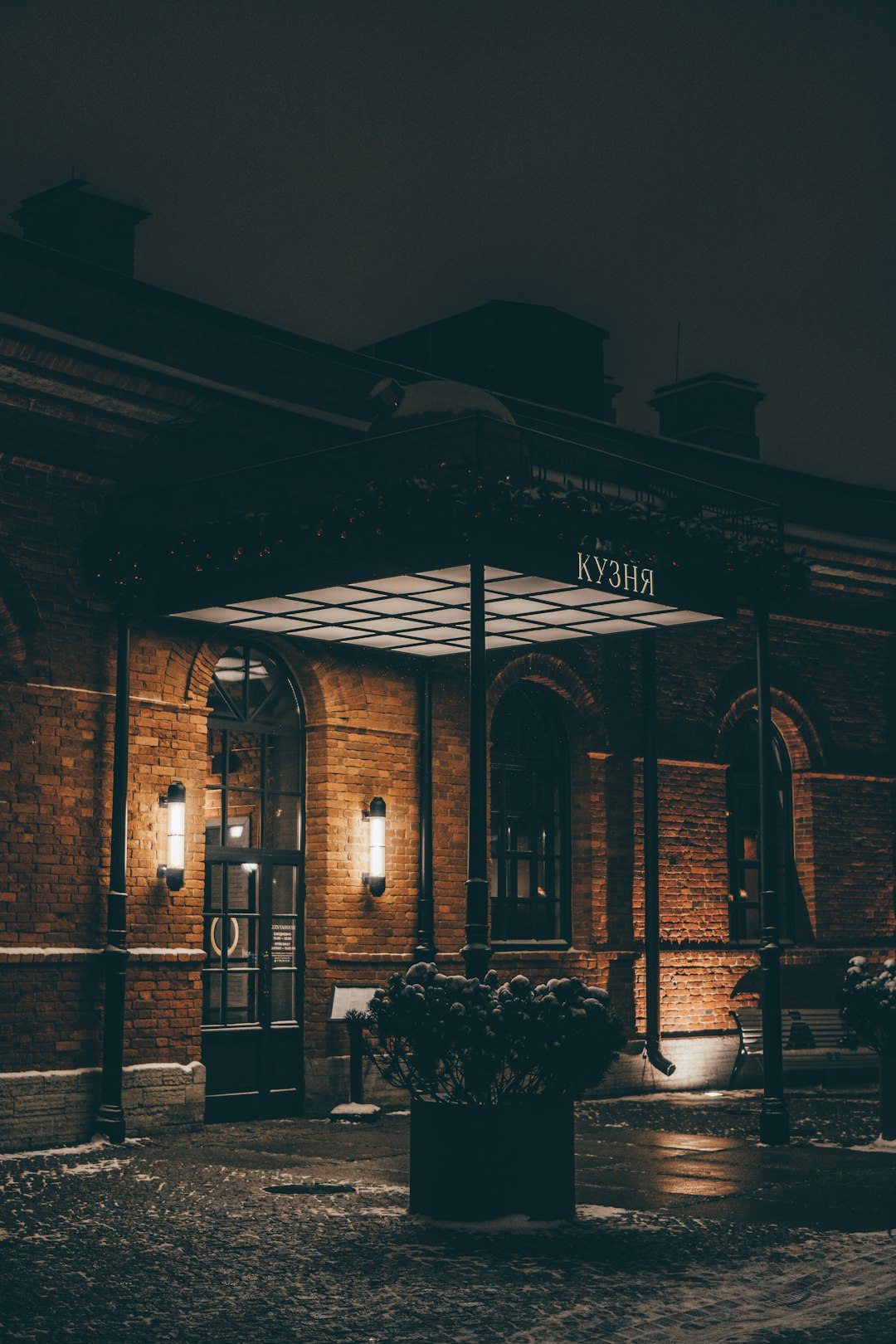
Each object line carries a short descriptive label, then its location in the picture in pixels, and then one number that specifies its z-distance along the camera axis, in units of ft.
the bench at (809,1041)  51.19
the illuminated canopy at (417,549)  34.81
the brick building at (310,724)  38.47
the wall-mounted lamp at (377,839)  45.68
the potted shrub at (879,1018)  37.81
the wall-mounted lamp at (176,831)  40.32
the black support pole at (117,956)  37.83
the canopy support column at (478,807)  31.17
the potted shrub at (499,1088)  26.86
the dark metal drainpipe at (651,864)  51.52
